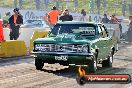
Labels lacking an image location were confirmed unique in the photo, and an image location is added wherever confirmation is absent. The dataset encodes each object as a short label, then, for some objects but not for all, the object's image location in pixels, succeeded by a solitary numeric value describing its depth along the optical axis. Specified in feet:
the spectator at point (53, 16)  85.76
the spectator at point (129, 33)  110.07
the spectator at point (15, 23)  72.69
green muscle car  38.58
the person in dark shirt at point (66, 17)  76.07
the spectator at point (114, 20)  113.60
